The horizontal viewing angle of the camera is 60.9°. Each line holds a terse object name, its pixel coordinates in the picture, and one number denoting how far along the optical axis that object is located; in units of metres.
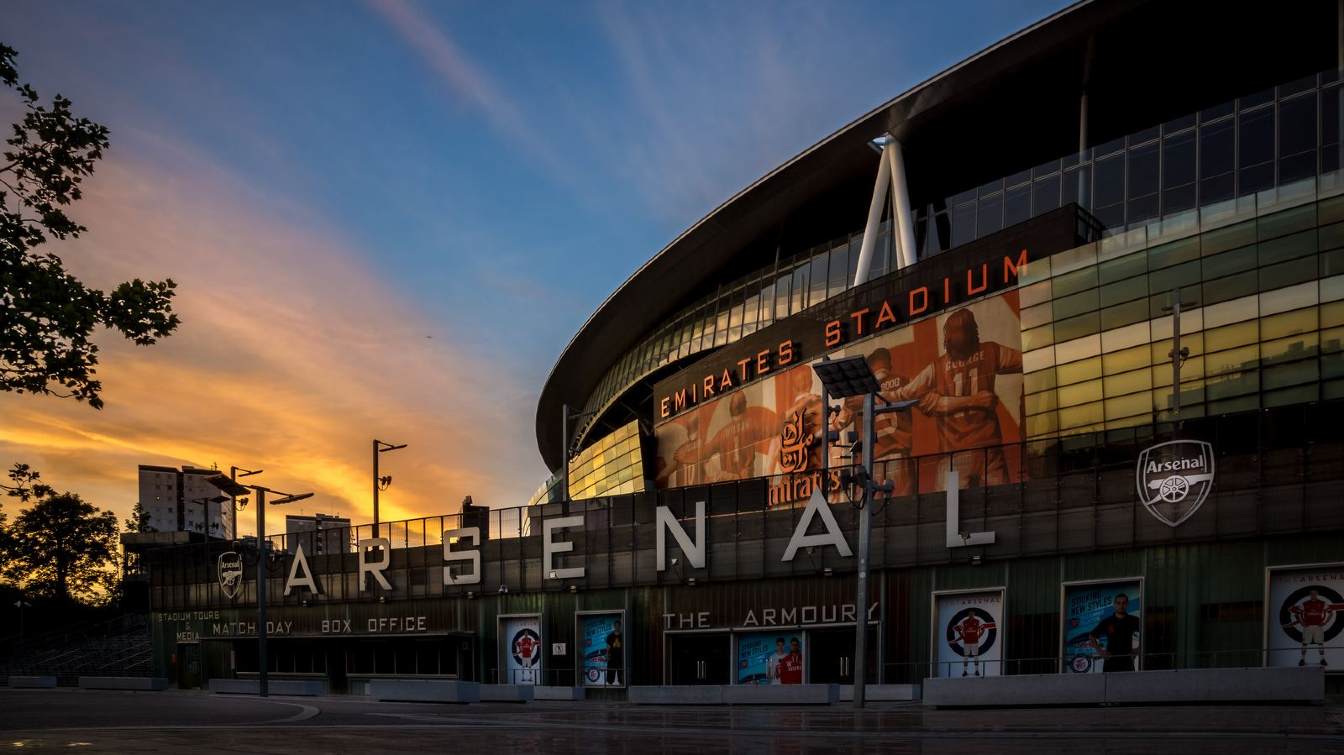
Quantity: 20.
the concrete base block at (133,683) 61.84
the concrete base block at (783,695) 35.50
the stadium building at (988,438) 35.12
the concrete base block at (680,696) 39.47
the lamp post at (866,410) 32.62
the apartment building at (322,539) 62.50
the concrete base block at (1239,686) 24.28
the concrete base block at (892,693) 37.56
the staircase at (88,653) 80.81
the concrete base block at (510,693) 45.09
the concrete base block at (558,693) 48.78
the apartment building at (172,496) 138.62
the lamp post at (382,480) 69.90
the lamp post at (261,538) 50.94
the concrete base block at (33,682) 68.75
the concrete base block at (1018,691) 26.89
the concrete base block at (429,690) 40.28
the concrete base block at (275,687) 53.50
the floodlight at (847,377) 36.22
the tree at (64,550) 111.56
